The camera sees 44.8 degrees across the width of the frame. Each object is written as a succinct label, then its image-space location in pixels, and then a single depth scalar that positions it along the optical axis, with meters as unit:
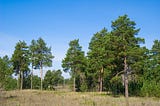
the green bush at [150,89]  30.99
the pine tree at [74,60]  50.63
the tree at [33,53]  53.93
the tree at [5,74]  23.60
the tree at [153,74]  31.35
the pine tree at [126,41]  28.40
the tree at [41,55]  53.69
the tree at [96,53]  42.57
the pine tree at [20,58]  52.26
